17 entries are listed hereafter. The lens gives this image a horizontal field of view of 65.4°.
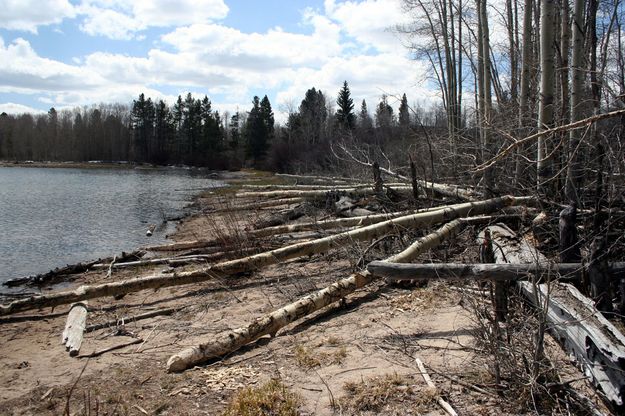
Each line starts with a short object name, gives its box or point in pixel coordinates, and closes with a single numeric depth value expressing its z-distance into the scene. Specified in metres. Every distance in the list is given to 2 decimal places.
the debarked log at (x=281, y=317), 4.93
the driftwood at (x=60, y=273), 10.16
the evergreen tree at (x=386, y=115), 46.94
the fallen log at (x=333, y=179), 15.74
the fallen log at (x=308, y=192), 11.57
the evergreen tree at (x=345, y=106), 65.75
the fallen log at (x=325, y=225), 9.28
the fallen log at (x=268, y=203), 14.50
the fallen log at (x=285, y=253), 7.72
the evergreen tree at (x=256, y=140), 70.38
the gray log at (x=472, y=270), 4.63
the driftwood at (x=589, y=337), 3.17
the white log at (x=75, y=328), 5.96
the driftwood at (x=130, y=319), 6.70
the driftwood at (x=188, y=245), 11.24
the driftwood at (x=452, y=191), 9.57
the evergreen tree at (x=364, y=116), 71.94
